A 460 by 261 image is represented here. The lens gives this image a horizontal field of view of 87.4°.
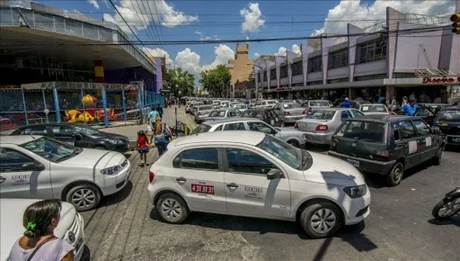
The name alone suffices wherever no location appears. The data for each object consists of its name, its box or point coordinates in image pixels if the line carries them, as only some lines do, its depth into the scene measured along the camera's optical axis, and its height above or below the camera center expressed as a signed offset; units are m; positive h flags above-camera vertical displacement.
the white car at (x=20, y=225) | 2.55 -1.46
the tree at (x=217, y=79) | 86.06 +7.00
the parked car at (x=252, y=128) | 7.40 -0.93
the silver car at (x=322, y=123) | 8.63 -0.97
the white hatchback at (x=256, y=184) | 3.52 -1.31
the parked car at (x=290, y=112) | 15.63 -0.99
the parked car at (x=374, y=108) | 12.94 -0.65
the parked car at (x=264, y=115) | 12.33 -0.90
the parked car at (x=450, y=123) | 8.07 -0.92
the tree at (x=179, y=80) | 68.69 +5.16
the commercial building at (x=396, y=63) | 22.78 +3.55
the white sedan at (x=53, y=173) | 4.48 -1.43
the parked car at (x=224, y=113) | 14.37 -0.92
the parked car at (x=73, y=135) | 7.96 -1.20
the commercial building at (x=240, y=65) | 96.50 +13.18
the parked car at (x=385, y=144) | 5.13 -1.08
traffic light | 9.59 +2.99
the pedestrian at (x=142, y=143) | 7.45 -1.40
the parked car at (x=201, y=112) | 18.69 -1.13
